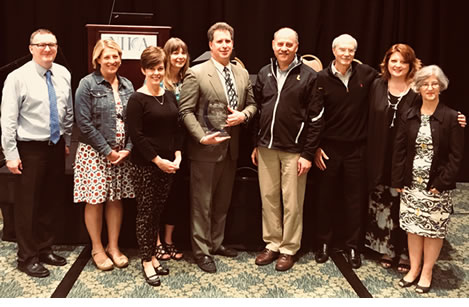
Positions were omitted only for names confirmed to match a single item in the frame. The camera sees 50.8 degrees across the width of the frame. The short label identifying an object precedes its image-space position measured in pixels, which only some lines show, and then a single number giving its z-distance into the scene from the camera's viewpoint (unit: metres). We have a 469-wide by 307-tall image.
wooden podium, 3.37
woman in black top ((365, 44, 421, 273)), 2.79
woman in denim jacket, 2.73
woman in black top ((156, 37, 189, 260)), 2.95
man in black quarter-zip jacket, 2.90
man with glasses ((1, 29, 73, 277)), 2.71
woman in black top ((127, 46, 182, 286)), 2.60
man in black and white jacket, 2.89
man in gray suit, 2.83
